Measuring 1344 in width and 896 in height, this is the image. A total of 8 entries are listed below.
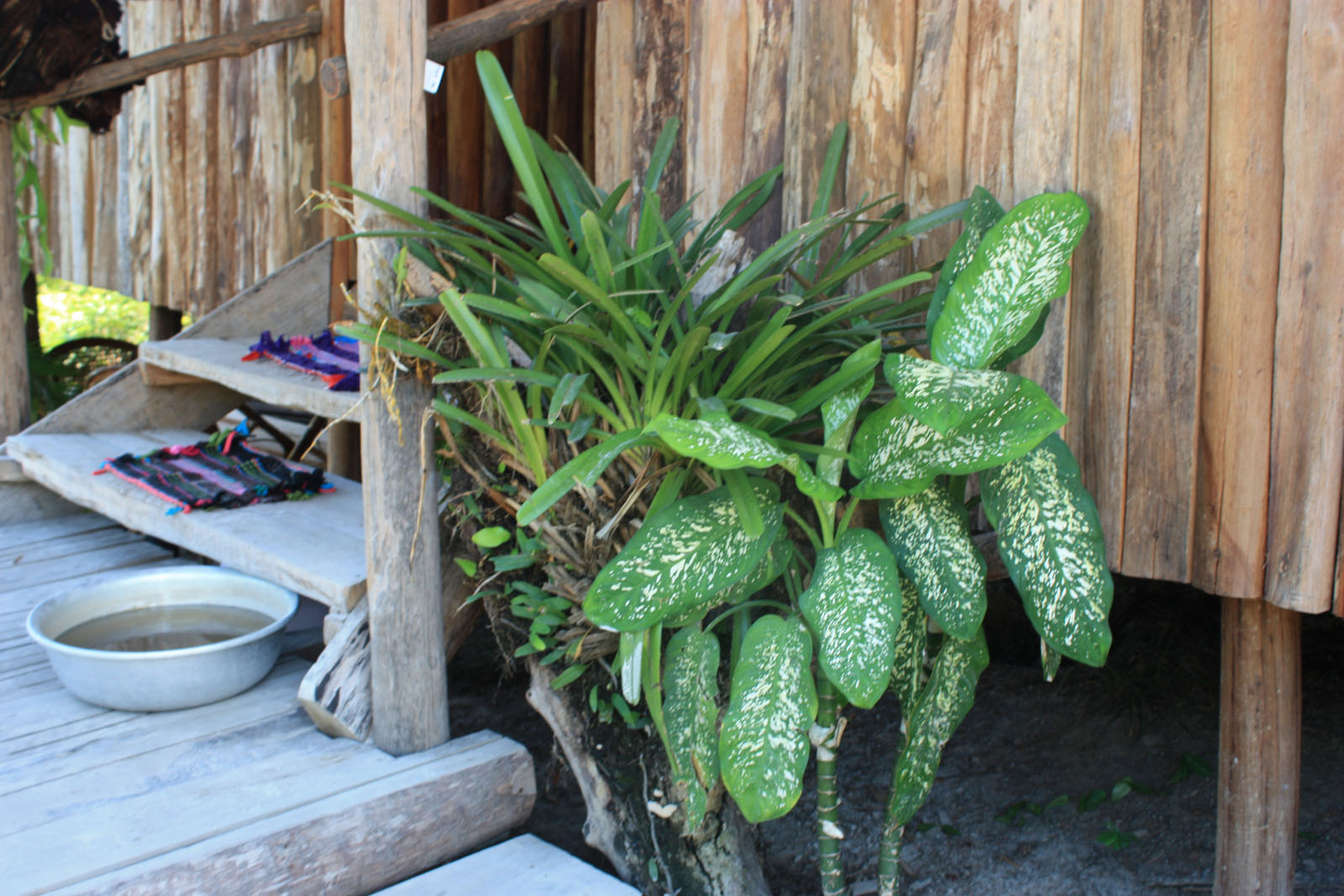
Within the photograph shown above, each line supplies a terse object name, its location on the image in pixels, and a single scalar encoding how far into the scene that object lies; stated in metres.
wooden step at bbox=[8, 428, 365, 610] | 1.99
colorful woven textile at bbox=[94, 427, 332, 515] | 2.36
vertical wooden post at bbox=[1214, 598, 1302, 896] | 1.62
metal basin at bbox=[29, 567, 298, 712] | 1.85
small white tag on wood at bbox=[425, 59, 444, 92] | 1.73
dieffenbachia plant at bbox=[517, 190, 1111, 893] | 1.25
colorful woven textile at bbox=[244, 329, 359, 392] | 2.36
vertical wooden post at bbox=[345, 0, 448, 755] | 1.69
